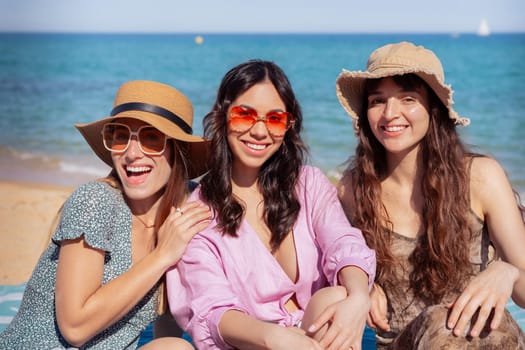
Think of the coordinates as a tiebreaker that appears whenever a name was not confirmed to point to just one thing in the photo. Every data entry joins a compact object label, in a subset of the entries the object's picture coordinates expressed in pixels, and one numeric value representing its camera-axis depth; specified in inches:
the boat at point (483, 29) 2333.3
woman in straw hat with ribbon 126.8
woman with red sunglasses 129.1
